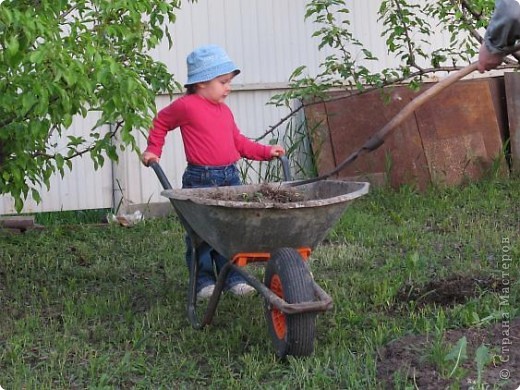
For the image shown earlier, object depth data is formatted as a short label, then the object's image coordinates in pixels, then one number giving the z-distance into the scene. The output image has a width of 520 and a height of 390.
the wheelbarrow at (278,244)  5.89
